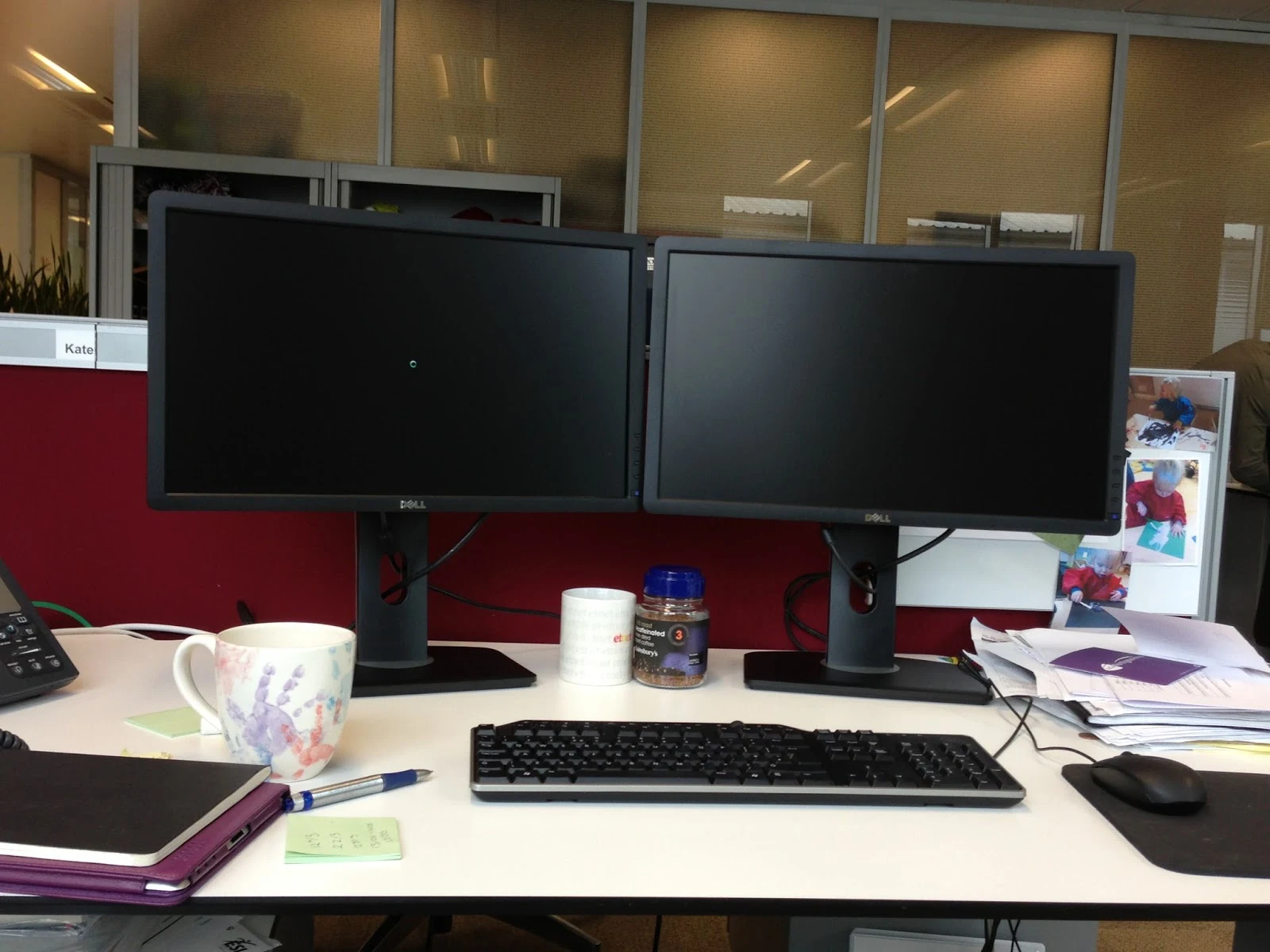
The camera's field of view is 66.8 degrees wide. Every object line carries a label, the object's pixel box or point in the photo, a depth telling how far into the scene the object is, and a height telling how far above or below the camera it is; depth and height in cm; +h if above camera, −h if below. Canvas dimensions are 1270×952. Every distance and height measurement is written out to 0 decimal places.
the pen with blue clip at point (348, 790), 69 -30
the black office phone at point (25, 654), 89 -27
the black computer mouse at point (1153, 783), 74 -28
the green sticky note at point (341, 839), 61 -30
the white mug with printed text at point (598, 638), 104 -26
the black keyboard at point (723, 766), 73 -28
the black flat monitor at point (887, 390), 106 +3
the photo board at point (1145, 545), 125 -16
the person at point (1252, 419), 324 +3
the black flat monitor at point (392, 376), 96 +1
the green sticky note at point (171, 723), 84 -30
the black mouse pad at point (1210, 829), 66 -30
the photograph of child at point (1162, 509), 125 -11
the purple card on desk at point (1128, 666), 102 -26
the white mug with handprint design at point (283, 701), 71 -24
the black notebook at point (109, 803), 55 -27
